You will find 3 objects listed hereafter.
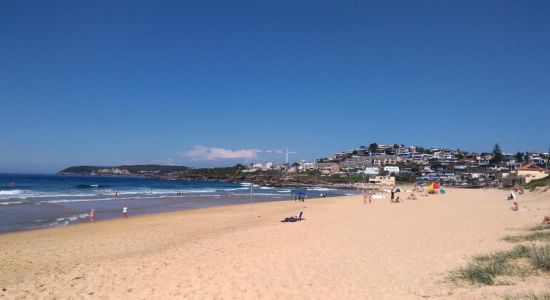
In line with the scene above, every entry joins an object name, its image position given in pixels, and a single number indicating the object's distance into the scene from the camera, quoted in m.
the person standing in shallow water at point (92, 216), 22.22
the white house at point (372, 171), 142.35
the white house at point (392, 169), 139.38
